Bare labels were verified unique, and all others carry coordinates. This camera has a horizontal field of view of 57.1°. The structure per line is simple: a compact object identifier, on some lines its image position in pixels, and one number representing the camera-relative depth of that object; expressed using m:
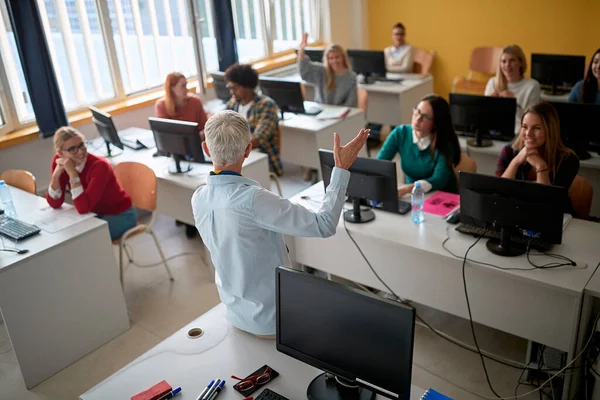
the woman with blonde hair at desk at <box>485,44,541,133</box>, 4.63
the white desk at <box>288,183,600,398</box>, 2.45
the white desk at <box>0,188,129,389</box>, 2.95
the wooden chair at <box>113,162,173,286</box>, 3.70
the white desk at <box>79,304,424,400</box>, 1.89
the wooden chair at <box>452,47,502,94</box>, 6.72
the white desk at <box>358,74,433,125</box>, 6.00
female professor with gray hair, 1.88
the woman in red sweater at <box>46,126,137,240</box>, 3.33
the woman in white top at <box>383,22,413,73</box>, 7.06
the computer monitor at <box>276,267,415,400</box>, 1.57
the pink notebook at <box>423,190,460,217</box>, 3.08
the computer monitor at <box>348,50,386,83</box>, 6.13
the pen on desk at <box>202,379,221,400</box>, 1.83
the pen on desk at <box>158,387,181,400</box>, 1.85
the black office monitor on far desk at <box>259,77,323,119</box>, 4.99
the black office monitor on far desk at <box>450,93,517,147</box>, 3.93
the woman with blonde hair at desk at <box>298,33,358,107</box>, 5.54
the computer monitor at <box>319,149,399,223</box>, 2.81
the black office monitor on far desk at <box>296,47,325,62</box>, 6.26
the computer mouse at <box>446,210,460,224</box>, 2.93
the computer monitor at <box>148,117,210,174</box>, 3.81
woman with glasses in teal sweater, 3.26
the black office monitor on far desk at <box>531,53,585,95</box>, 5.17
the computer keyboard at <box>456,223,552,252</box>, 2.61
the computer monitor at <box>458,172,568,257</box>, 2.39
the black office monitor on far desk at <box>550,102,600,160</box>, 3.70
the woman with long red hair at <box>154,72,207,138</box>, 4.67
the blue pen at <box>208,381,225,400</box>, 1.84
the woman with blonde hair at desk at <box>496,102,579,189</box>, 3.01
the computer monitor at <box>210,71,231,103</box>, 5.40
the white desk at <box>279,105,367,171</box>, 4.94
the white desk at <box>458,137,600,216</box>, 3.82
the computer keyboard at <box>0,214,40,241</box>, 3.10
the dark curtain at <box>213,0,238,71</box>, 6.02
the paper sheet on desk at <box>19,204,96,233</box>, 3.24
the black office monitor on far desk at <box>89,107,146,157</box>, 4.28
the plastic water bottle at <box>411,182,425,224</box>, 2.99
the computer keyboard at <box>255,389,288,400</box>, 1.80
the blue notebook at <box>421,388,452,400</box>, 1.75
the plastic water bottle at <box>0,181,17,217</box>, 3.46
